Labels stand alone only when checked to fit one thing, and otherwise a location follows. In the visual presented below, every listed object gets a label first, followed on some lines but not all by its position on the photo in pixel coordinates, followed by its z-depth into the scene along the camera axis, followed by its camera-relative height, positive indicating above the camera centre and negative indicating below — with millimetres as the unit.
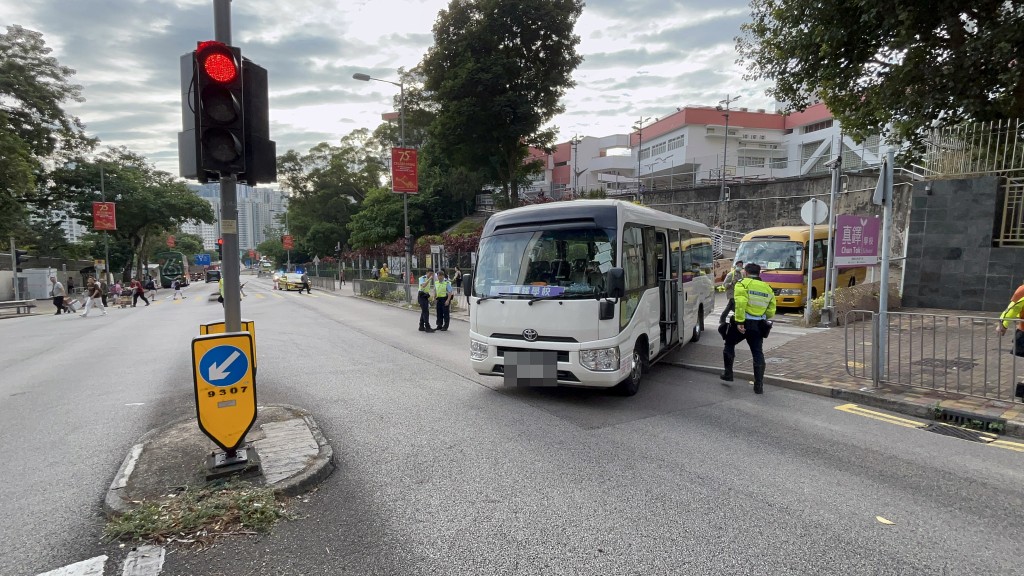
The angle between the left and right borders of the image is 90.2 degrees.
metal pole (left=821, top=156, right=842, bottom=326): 11562 +213
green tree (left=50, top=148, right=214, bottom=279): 35688 +4005
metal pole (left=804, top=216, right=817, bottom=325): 12097 -1033
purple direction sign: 10438 +401
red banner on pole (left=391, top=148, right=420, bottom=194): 19391 +3149
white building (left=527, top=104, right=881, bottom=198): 40562 +11103
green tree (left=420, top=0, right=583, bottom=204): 25797 +9815
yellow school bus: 14734 -2
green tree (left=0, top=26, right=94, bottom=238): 25464 +7797
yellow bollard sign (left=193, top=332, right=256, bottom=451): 4082 -1123
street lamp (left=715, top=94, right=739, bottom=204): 28659 +11661
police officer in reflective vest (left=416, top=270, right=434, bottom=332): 13656 -1192
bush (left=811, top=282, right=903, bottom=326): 12141 -992
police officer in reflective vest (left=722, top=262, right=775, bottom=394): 6953 -707
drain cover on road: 5180 -1784
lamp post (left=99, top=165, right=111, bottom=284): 34562 +3526
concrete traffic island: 3945 -1835
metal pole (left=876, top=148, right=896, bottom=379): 6563 -224
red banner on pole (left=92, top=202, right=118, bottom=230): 30742 +1958
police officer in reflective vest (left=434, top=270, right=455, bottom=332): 13797 -1235
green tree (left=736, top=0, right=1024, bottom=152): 8414 +3805
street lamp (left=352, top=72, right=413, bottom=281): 20188 +6220
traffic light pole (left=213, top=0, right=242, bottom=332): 4543 +192
